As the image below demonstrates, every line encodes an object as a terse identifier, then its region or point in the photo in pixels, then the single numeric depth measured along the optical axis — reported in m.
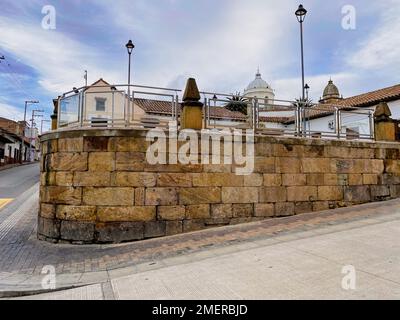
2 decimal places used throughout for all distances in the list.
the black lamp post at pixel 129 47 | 19.47
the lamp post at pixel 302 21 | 15.56
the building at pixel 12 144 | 39.94
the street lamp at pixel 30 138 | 59.72
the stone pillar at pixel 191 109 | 8.59
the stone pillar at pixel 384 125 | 11.05
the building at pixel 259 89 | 58.74
